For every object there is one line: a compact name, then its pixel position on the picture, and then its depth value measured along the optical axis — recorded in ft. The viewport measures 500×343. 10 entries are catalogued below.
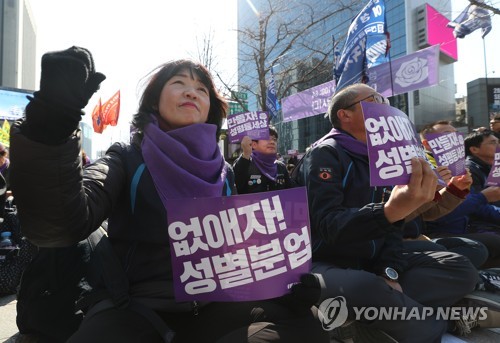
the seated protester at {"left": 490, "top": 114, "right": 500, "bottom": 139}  15.11
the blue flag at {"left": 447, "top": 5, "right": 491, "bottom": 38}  24.91
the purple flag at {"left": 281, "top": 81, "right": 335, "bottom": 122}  25.54
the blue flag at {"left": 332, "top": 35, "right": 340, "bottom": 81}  15.21
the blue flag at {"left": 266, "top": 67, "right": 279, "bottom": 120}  26.40
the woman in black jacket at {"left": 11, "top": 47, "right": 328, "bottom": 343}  2.78
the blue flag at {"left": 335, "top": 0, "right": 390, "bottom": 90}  12.53
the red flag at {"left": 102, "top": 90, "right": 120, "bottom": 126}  25.91
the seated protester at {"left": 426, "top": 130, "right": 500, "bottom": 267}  9.43
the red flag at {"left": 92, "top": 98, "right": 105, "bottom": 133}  27.02
